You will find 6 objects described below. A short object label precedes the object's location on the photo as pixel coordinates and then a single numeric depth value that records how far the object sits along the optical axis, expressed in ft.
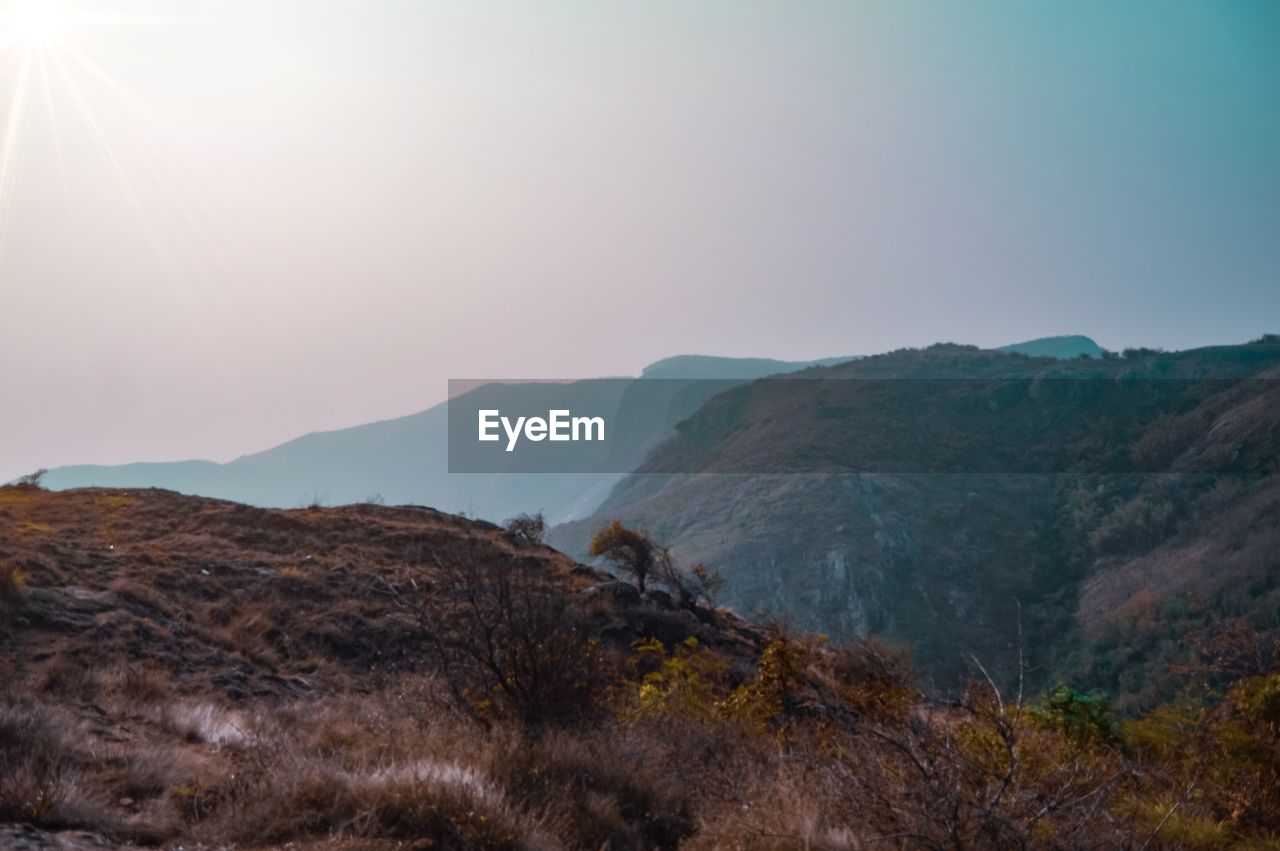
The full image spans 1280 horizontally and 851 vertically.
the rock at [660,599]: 70.08
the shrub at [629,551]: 79.92
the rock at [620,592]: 66.02
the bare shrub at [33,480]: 85.76
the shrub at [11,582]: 39.52
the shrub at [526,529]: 90.99
